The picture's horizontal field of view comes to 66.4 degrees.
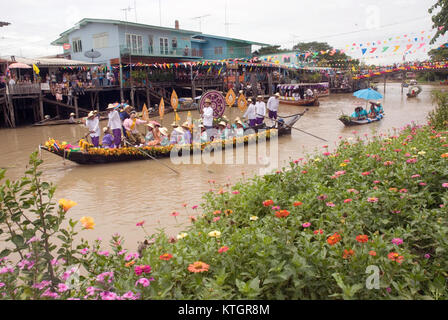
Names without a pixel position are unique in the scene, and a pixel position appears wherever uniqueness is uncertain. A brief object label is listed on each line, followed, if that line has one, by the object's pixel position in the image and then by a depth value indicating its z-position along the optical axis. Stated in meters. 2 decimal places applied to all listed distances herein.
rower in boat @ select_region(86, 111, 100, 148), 10.66
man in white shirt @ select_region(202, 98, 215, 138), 11.54
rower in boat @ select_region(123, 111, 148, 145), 10.48
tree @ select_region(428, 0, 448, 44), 18.05
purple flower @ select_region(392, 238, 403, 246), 2.36
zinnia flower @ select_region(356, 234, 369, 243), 2.31
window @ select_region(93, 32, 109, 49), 26.31
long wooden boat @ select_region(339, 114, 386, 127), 15.99
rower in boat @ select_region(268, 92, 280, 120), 13.62
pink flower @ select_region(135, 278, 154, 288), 2.17
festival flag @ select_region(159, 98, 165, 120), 12.62
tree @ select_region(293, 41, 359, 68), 56.96
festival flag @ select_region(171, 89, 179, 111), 13.05
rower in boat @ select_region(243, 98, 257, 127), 13.00
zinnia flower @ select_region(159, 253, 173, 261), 2.39
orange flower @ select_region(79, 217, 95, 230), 2.36
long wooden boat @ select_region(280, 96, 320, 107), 26.60
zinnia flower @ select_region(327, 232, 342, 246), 2.34
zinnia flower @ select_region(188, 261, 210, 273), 2.27
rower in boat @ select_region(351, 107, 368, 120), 16.62
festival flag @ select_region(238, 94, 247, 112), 14.03
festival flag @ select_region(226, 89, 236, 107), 13.64
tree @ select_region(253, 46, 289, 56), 49.70
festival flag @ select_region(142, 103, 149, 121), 11.79
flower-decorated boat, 9.66
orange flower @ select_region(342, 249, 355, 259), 2.32
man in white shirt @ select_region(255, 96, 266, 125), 13.16
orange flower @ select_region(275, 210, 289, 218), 2.67
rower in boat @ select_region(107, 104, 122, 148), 10.03
